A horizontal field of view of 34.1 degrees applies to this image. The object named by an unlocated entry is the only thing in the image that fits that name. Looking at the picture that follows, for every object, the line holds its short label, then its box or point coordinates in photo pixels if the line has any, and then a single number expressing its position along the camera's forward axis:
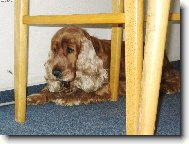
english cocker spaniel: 1.71
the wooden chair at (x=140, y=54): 0.74
